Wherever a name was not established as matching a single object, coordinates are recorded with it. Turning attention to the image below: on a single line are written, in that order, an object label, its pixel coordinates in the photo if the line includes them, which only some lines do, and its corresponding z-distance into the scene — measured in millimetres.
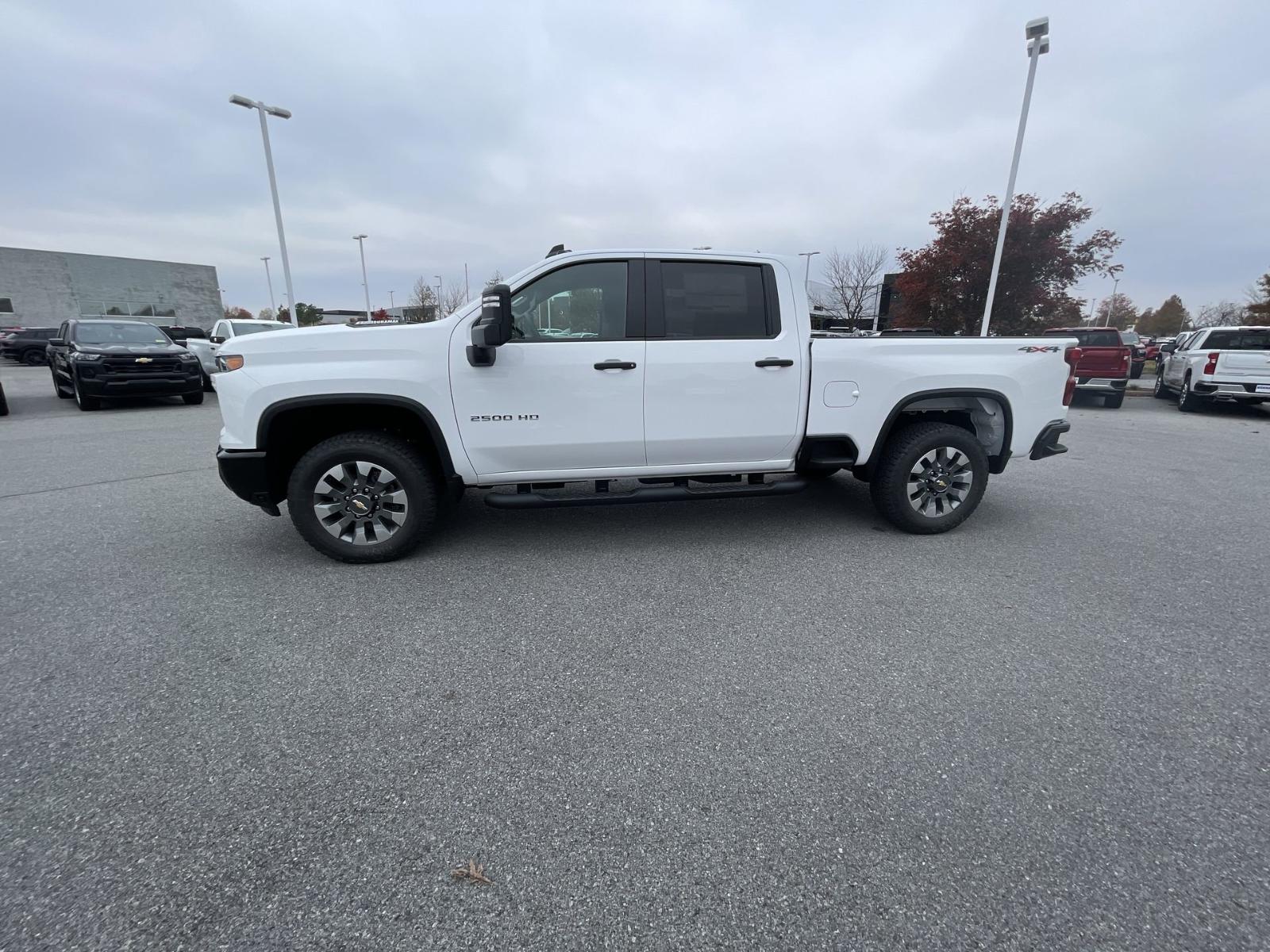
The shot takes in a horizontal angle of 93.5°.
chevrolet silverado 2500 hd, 3809
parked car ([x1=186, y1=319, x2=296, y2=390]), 14477
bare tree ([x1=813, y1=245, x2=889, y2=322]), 25206
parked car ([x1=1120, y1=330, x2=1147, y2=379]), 16777
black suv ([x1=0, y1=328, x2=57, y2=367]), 25156
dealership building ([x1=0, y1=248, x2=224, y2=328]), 46281
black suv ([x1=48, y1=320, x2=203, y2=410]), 11195
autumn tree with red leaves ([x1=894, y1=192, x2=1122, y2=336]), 18281
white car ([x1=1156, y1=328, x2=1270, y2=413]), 11594
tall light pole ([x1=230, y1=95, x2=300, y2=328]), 18109
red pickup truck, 12586
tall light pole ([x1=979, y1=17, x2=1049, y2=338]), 12828
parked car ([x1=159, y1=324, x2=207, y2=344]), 31344
